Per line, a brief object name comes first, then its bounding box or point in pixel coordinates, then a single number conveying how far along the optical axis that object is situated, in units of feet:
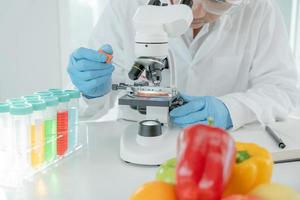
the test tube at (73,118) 3.42
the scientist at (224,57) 4.48
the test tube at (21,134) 2.79
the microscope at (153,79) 3.24
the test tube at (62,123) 3.23
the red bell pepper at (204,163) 1.67
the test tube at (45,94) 3.27
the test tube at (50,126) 3.06
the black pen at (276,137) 3.43
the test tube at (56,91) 3.41
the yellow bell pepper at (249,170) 1.87
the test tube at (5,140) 2.78
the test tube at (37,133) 2.91
